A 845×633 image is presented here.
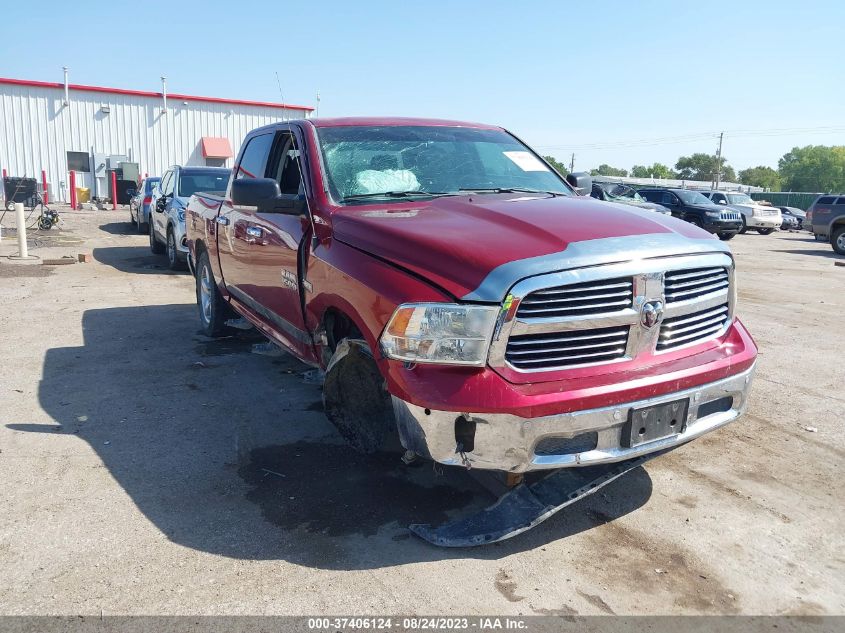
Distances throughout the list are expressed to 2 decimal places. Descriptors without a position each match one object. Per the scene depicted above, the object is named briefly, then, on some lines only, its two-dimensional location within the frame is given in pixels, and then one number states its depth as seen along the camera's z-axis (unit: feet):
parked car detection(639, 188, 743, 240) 74.13
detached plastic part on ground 9.95
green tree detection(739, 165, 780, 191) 412.77
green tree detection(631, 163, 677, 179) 437.99
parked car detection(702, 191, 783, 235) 90.43
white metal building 96.63
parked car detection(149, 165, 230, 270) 37.04
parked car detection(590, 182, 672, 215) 69.63
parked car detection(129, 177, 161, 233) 54.29
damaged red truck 9.14
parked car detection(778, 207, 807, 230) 110.22
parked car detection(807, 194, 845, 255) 63.82
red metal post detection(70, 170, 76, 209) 87.79
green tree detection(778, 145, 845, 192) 395.14
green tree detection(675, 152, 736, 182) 390.09
